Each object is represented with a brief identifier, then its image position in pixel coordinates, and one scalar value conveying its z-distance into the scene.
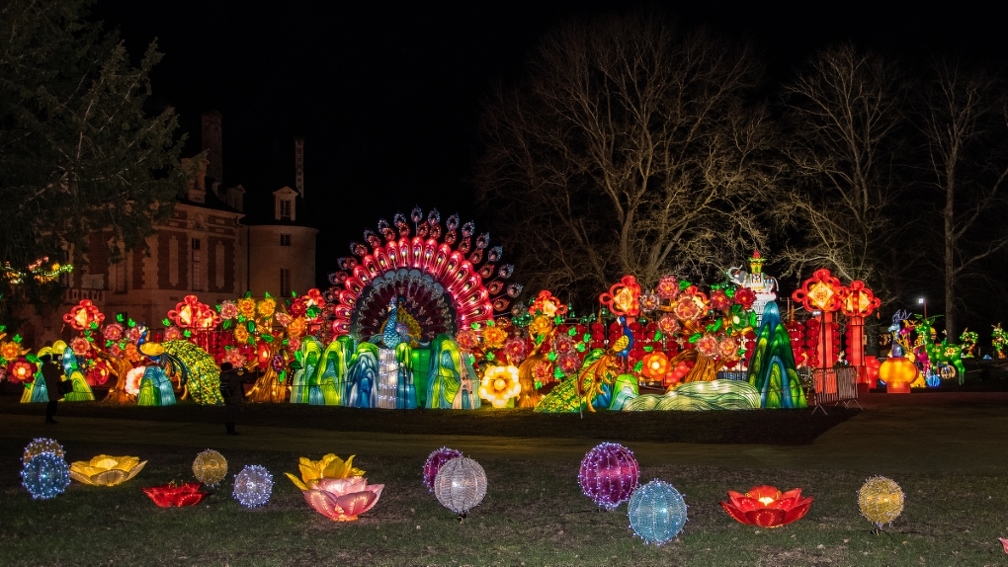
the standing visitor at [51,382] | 23.58
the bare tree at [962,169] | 37.94
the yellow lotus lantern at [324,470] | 11.42
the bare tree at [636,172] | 37.09
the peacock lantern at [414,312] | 26.94
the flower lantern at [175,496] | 11.94
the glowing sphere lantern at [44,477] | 12.79
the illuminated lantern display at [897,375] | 31.97
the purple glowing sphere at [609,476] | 11.50
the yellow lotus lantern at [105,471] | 13.43
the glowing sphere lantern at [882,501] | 9.89
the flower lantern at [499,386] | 26.55
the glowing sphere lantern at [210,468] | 13.09
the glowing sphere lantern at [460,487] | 10.91
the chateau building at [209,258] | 49.88
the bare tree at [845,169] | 37.41
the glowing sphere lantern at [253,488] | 11.90
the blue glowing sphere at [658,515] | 9.66
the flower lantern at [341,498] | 10.85
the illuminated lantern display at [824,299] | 27.48
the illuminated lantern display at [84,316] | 33.34
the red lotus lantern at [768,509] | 10.16
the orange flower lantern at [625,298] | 27.58
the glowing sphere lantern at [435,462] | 12.66
